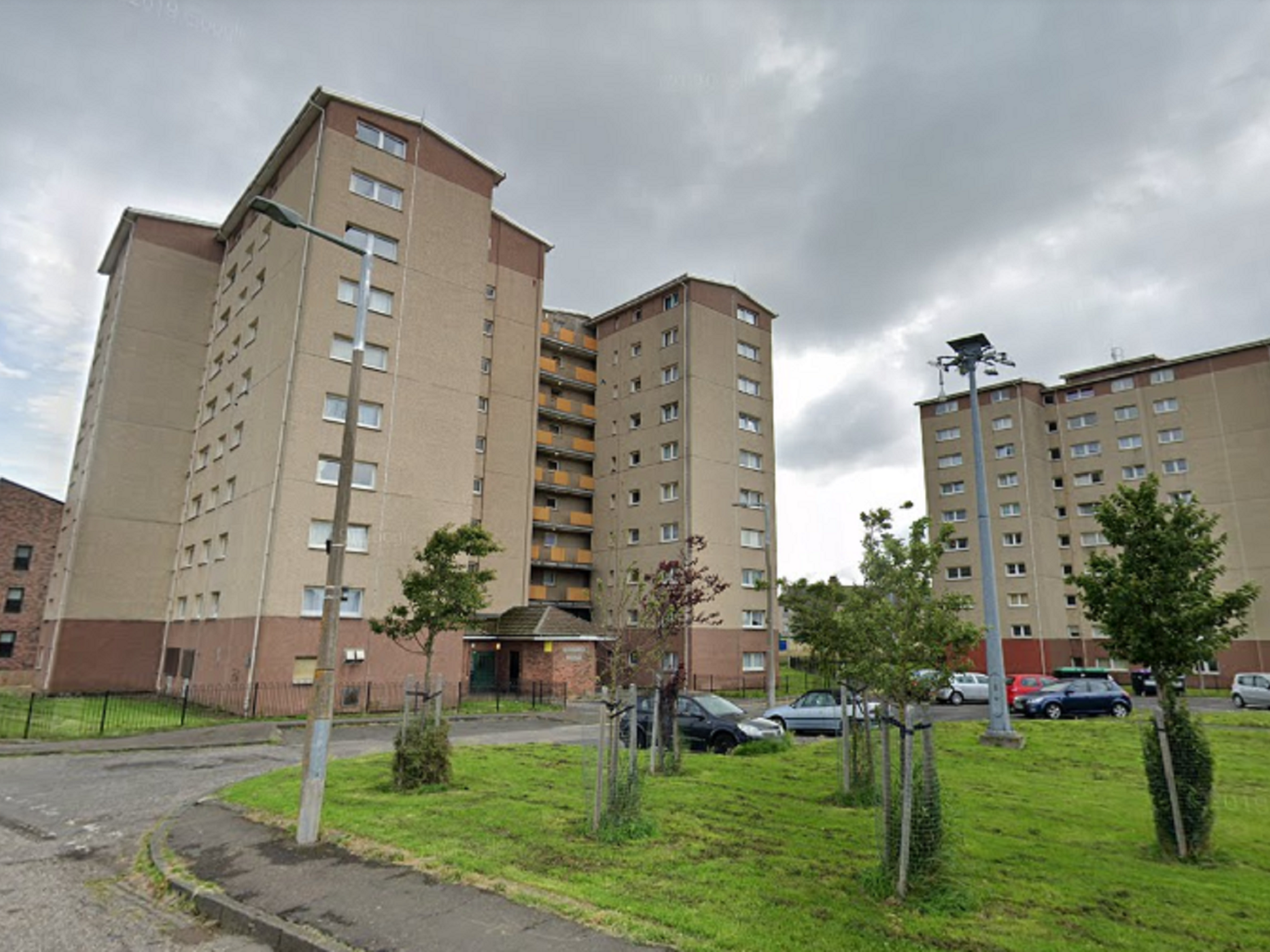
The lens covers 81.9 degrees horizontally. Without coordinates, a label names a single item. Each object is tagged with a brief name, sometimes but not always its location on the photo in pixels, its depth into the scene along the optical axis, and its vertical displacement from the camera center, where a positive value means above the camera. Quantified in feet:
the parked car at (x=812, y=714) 67.21 -6.14
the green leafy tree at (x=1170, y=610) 26.71 +1.74
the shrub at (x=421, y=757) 36.67 -5.88
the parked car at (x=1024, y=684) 92.94 -4.06
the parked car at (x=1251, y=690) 96.22 -4.25
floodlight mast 54.80 +7.00
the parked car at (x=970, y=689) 108.99 -5.53
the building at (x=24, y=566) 141.18 +12.14
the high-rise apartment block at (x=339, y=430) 88.12 +30.97
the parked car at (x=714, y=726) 56.24 -6.20
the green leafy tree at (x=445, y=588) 42.01 +2.85
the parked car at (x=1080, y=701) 84.94 -5.40
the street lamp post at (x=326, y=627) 28.02 +0.35
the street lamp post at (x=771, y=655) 78.74 -0.97
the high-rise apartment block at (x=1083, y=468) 151.84 +42.06
